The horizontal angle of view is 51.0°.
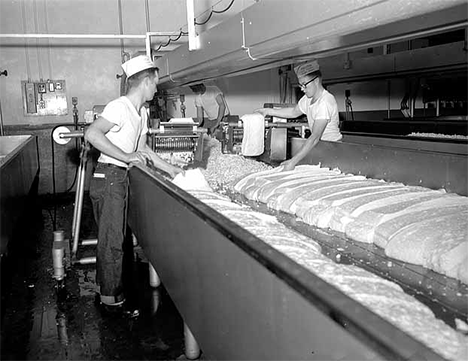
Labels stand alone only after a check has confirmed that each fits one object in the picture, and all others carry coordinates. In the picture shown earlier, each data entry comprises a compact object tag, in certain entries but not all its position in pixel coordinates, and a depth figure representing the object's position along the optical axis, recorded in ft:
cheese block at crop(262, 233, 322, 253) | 5.37
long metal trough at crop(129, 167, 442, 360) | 2.75
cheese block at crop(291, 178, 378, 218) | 7.47
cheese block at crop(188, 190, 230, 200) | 8.12
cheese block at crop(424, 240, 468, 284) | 4.87
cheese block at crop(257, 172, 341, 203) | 8.64
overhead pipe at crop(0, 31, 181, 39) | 17.69
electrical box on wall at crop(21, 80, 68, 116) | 21.29
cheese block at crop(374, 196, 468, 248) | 5.93
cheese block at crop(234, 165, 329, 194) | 9.52
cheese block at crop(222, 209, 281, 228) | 6.48
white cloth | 10.77
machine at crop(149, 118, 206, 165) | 11.59
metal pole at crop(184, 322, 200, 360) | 7.63
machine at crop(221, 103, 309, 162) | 11.14
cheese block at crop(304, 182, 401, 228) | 6.91
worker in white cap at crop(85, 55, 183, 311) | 9.66
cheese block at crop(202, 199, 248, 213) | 7.32
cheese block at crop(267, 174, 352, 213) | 7.97
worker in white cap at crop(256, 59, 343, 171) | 10.66
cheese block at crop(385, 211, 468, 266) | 5.25
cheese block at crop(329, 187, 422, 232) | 6.65
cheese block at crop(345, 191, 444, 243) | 6.19
